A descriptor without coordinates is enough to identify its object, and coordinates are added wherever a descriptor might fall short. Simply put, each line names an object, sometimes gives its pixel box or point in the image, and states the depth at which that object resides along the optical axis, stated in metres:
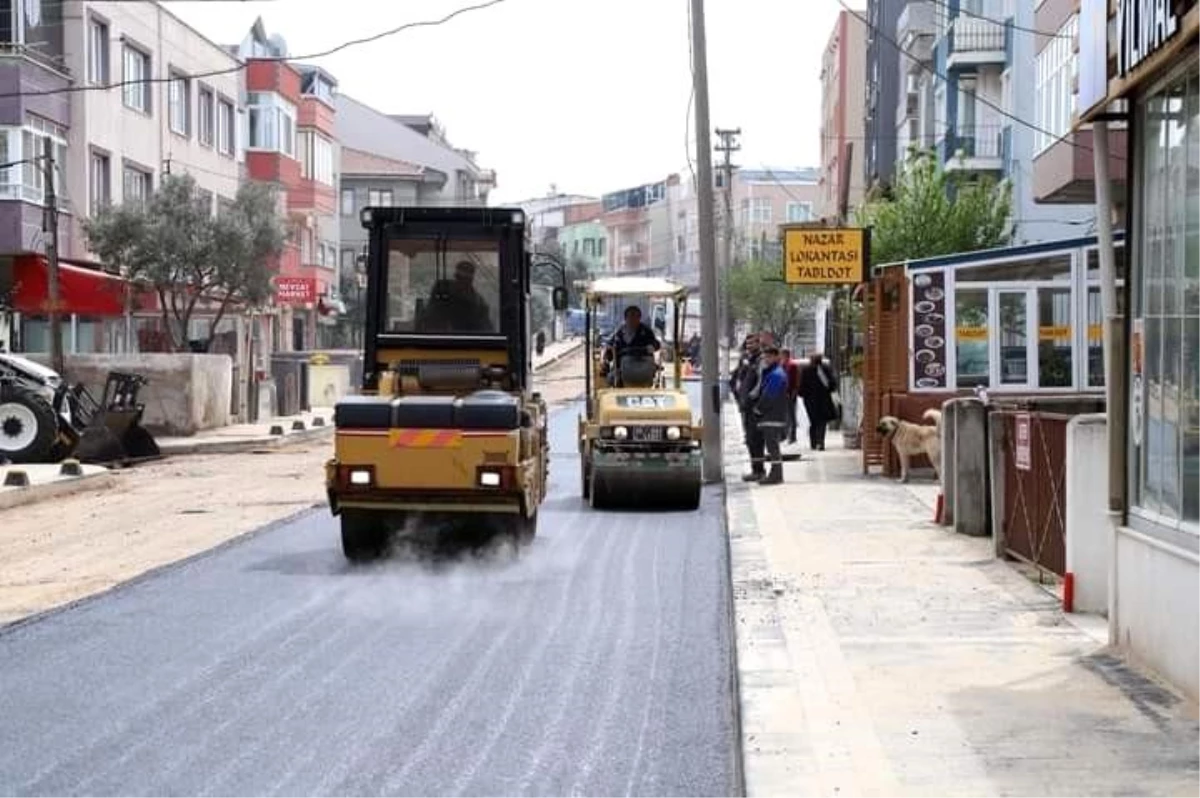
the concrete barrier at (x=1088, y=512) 10.78
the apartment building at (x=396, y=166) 86.88
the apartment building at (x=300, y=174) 52.38
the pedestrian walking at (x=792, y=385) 27.00
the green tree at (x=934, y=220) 33.16
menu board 21.61
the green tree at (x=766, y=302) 76.38
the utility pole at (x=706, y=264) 23.00
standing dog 20.84
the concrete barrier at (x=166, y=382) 32.00
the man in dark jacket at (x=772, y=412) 22.14
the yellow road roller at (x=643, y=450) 18.52
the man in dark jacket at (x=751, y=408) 23.00
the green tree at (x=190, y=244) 36.12
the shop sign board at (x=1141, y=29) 8.09
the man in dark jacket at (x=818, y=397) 28.30
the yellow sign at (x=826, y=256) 25.83
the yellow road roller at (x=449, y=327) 14.62
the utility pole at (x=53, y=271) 29.73
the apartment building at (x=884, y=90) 58.69
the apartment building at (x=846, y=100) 74.50
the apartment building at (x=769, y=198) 116.06
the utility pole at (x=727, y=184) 61.81
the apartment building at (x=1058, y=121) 24.27
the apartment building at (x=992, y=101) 35.19
